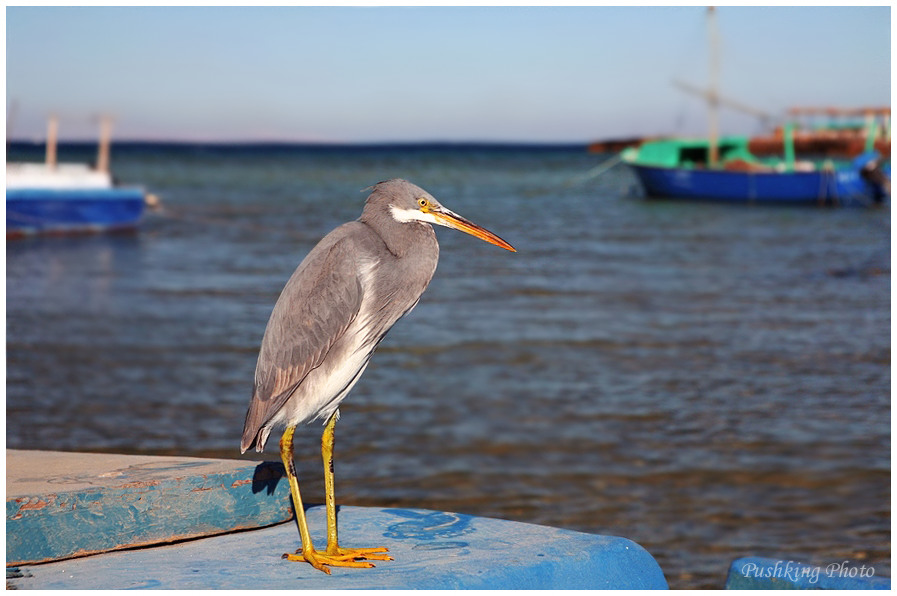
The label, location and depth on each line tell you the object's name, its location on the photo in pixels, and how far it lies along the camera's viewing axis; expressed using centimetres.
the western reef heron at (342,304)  326
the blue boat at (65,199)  2323
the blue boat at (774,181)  3794
